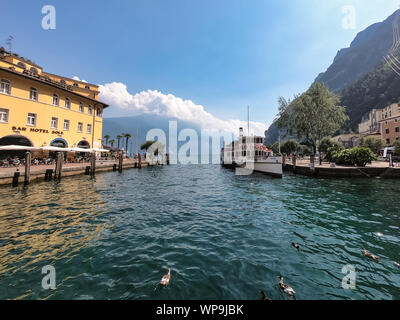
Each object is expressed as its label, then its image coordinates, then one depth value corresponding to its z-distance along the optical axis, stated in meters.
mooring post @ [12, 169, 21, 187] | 13.93
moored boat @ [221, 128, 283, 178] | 22.19
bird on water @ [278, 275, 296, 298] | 3.51
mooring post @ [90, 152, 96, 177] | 21.95
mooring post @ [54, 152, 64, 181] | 17.41
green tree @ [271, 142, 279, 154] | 57.35
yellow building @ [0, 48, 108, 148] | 20.50
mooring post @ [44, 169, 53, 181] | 16.69
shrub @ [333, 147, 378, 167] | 21.86
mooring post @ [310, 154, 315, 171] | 22.06
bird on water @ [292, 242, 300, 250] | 5.29
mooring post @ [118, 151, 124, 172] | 27.98
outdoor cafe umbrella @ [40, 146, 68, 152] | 21.12
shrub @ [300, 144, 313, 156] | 69.62
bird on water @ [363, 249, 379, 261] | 4.76
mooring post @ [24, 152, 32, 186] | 14.17
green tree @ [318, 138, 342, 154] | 36.37
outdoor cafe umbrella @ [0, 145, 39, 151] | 17.31
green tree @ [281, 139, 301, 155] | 55.37
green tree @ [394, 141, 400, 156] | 33.33
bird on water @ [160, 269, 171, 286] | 3.76
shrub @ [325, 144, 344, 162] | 29.11
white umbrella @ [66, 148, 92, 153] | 23.38
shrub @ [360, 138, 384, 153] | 43.56
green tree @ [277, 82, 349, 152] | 34.00
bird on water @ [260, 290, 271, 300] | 3.39
